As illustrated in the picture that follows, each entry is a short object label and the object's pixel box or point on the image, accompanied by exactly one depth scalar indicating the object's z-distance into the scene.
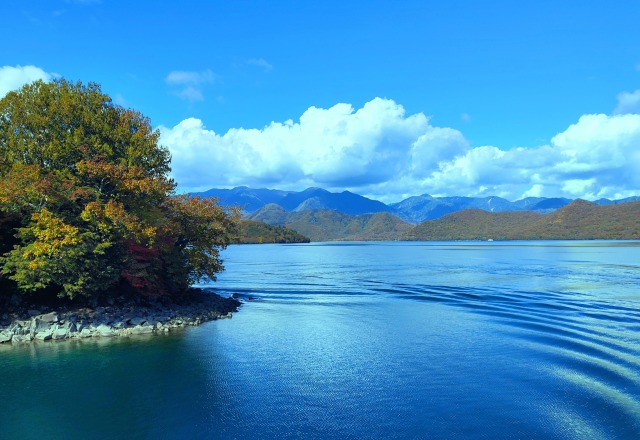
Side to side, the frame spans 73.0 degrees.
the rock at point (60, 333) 29.86
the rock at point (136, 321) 32.94
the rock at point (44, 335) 29.51
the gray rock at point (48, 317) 30.68
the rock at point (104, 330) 31.02
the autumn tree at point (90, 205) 30.00
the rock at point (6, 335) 28.81
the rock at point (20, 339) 28.90
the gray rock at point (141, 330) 31.88
